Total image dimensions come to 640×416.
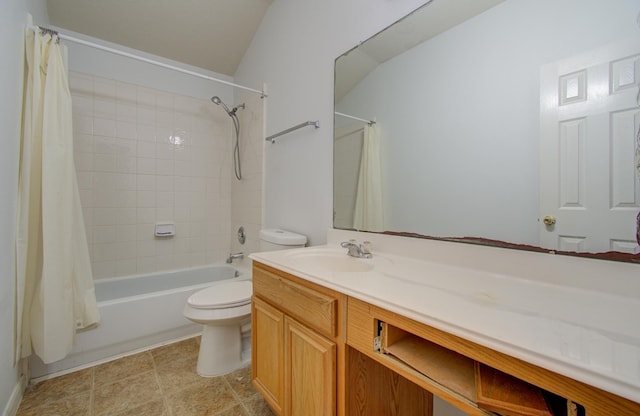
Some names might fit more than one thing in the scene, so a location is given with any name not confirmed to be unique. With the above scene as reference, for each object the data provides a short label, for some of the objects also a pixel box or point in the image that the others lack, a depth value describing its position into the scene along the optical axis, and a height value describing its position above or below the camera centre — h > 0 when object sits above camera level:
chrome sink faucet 1.25 -0.21
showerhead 2.53 +1.01
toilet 1.54 -0.66
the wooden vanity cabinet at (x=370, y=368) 0.51 -0.42
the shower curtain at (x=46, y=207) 1.41 -0.01
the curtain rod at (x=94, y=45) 1.44 +0.99
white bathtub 1.67 -0.85
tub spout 2.59 -0.50
